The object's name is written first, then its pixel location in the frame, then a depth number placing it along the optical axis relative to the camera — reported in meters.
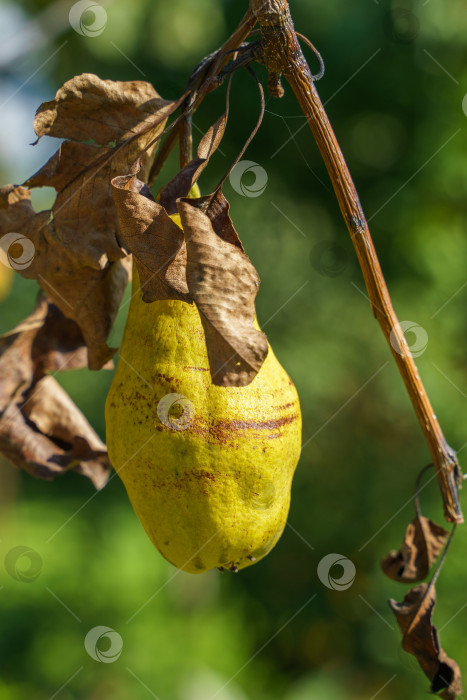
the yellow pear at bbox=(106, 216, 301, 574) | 0.53
